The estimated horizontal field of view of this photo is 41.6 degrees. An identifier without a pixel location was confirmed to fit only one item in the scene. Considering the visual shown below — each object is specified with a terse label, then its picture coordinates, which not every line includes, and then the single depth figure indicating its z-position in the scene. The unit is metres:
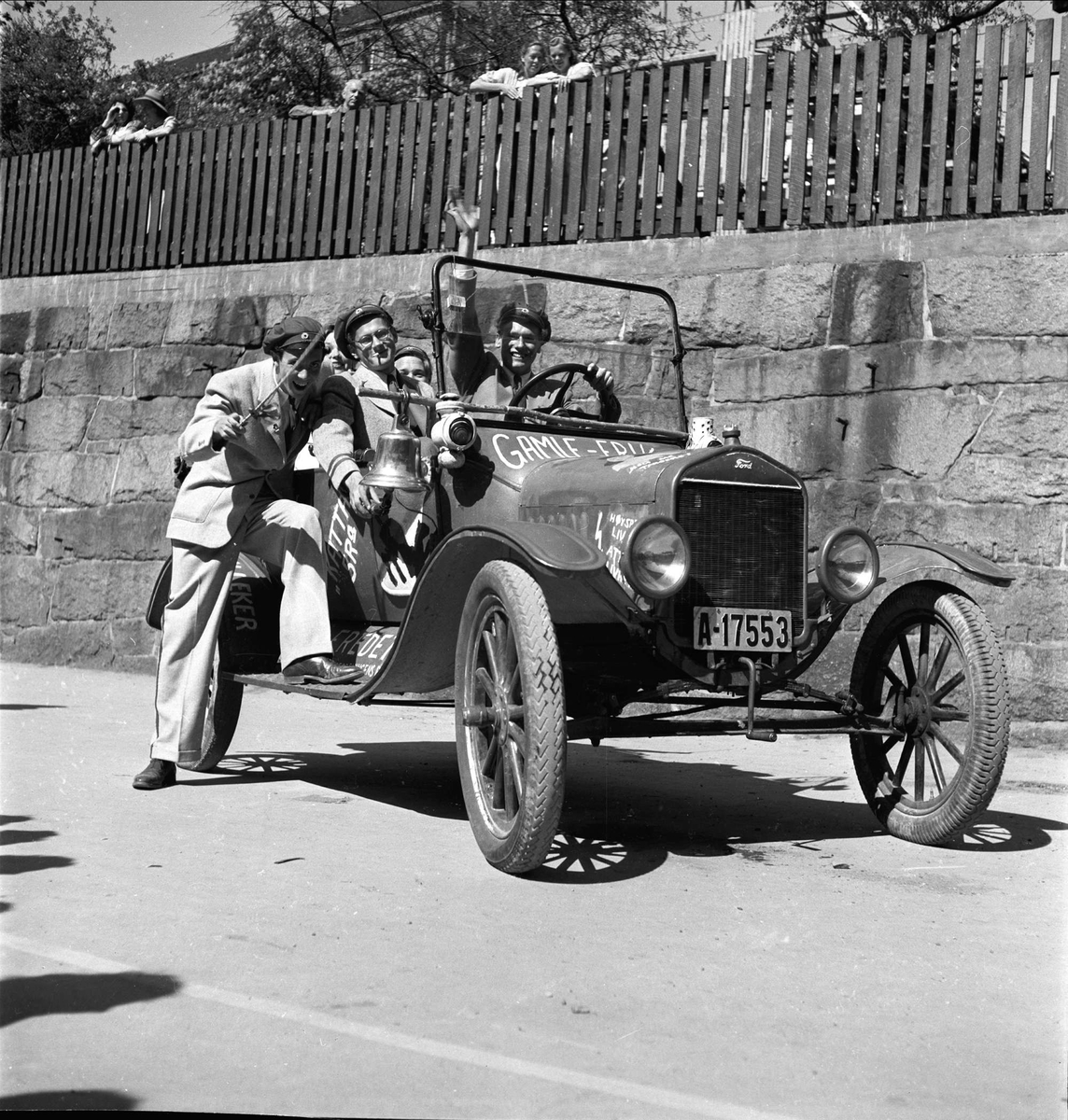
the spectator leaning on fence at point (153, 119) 12.48
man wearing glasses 6.10
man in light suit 5.89
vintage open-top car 4.56
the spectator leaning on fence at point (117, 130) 12.52
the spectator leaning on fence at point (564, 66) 10.66
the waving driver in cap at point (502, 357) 6.10
